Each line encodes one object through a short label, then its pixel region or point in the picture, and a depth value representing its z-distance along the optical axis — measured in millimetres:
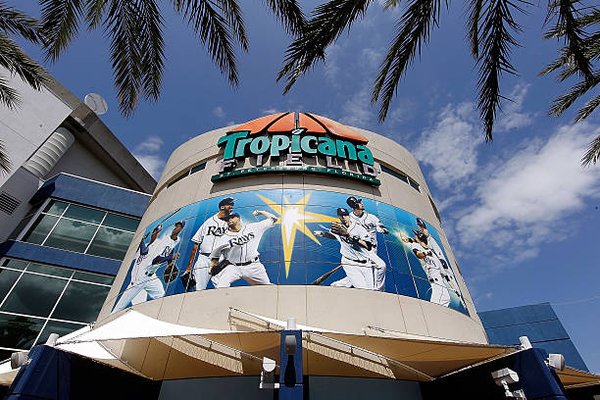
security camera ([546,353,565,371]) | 6582
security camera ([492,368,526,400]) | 6759
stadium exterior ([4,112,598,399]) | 7254
